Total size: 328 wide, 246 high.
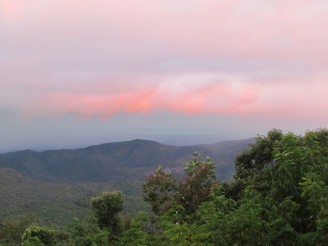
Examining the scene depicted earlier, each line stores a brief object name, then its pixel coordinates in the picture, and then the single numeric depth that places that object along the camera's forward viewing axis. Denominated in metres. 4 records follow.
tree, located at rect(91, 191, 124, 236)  36.56
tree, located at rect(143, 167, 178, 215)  35.97
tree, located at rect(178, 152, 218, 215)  33.22
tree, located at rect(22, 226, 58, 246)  36.41
